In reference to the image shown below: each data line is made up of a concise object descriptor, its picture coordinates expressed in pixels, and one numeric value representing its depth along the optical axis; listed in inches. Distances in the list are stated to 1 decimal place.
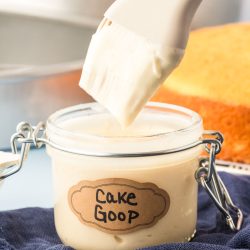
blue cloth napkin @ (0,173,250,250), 21.0
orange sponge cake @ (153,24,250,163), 28.0
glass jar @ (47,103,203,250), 20.7
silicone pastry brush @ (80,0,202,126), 19.9
